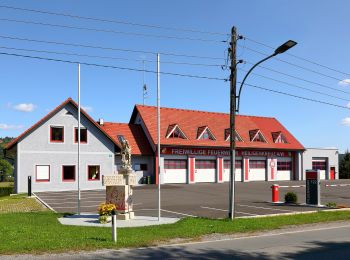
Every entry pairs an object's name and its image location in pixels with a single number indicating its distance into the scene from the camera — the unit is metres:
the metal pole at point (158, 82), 16.80
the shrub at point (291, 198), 24.12
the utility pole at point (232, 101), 16.97
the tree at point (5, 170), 135.38
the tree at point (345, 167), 60.38
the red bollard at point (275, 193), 24.98
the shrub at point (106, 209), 15.88
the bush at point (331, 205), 21.97
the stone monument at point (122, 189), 17.08
